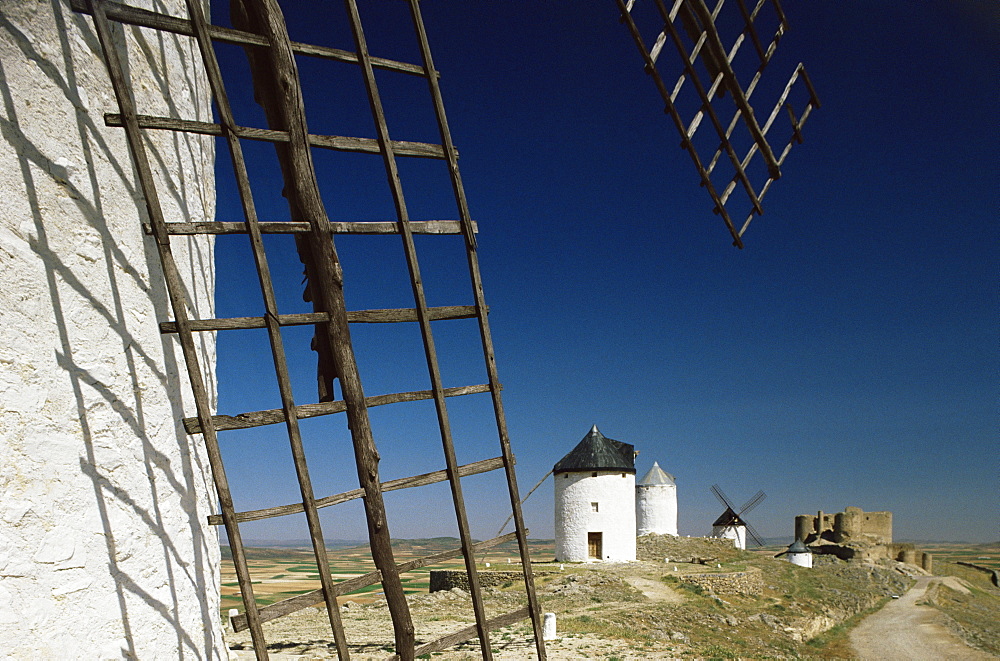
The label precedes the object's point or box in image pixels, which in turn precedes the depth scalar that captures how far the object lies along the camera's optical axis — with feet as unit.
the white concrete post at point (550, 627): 27.89
